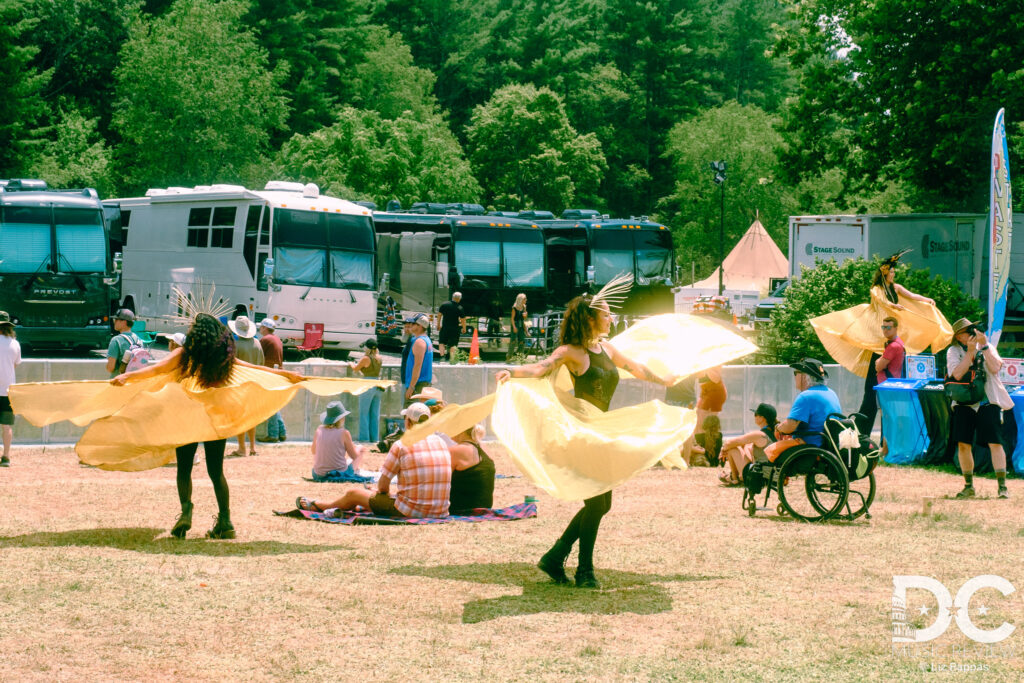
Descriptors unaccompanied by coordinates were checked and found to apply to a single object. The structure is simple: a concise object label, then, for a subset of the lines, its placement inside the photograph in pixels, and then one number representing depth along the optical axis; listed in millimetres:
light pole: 48456
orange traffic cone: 27331
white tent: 57562
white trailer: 29203
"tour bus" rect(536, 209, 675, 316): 33062
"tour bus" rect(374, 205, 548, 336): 29875
